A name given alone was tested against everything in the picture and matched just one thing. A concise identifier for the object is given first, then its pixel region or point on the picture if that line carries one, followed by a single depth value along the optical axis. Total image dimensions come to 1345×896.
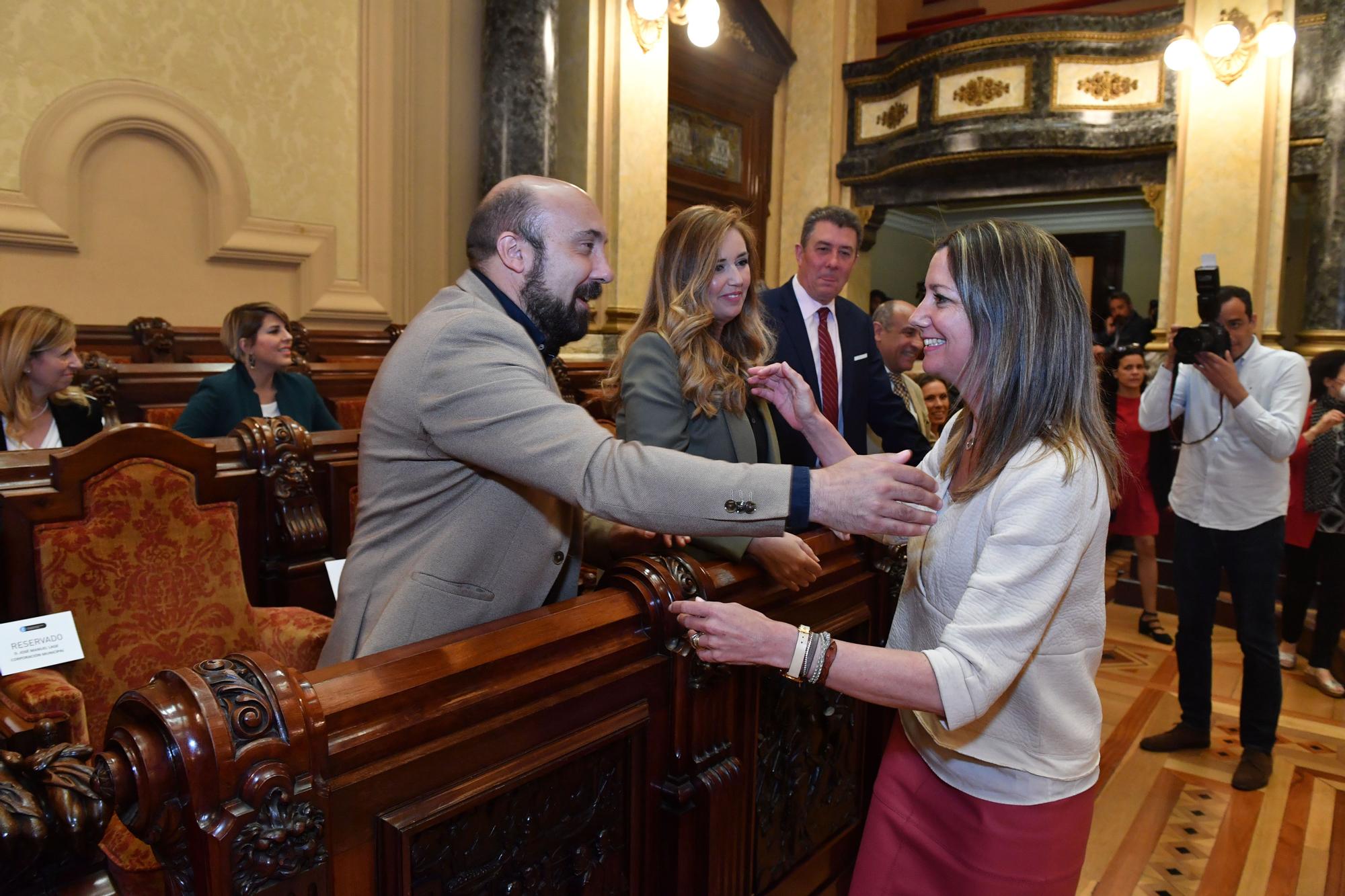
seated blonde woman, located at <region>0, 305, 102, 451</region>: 3.00
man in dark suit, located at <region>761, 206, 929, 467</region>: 2.65
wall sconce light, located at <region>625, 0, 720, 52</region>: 6.00
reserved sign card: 1.72
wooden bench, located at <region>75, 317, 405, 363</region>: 4.61
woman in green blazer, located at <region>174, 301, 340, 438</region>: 3.40
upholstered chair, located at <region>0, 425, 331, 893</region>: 1.91
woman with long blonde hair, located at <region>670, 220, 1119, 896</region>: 1.17
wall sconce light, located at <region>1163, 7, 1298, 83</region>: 6.30
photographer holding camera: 2.96
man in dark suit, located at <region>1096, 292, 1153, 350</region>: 8.05
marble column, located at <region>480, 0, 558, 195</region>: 5.73
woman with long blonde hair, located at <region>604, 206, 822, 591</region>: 1.76
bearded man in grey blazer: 1.26
